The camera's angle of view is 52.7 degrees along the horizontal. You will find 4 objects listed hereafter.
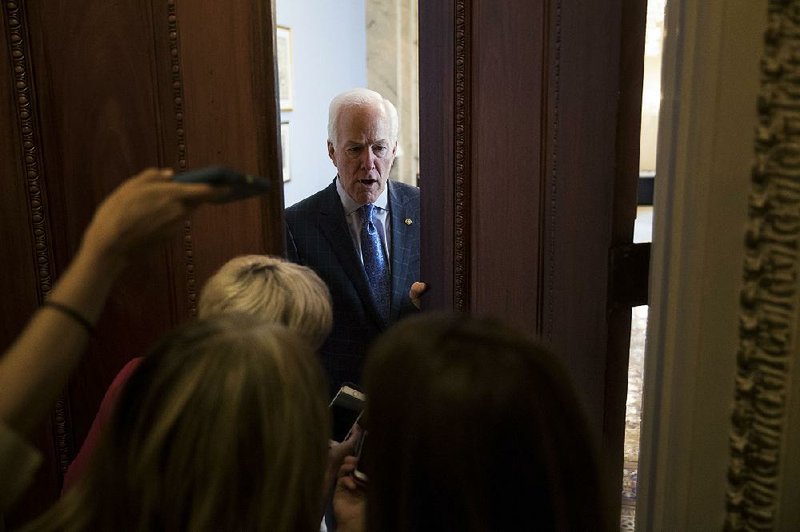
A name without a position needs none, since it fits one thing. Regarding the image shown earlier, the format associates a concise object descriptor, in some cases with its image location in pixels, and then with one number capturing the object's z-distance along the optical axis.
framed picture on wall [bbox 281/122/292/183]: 3.79
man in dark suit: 2.03
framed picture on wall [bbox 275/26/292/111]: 3.70
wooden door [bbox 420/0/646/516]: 1.42
